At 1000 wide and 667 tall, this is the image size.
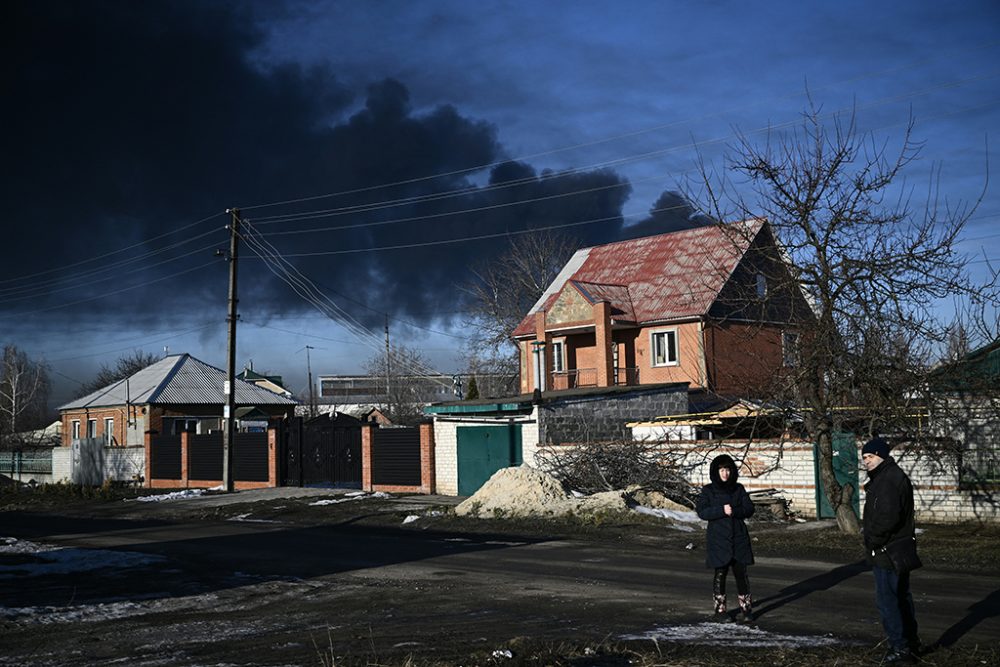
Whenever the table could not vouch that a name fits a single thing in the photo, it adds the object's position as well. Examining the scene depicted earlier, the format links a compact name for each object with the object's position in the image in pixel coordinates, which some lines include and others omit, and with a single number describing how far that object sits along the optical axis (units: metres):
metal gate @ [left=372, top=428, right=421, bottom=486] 30.64
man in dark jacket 7.88
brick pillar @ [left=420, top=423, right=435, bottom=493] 30.00
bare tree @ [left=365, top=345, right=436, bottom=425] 84.56
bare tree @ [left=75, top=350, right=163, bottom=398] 97.38
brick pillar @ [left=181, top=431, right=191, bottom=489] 40.44
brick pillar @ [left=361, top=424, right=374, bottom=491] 31.98
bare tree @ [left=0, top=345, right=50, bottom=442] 85.94
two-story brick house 39.88
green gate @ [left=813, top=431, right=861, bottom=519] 20.31
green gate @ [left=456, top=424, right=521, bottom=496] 27.67
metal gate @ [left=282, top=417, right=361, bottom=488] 33.22
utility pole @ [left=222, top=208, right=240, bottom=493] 35.09
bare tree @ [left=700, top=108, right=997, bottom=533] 17.17
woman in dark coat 9.83
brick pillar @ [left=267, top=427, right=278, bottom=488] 35.94
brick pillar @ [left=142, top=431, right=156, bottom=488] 42.22
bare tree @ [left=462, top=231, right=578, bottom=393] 58.09
